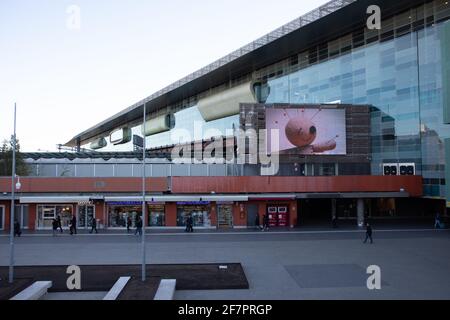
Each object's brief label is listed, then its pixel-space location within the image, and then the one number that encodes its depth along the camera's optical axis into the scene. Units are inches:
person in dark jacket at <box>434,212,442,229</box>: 1227.4
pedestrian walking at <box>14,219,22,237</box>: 1083.3
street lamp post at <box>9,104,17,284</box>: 549.3
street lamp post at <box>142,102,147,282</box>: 560.4
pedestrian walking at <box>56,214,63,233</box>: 1128.8
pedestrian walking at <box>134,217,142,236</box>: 1103.1
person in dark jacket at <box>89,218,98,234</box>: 1144.8
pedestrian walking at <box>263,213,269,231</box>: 1205.1
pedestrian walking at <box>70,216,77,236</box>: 1109.1
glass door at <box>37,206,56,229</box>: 1263.5
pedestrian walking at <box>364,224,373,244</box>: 914.7
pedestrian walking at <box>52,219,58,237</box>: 1098.6
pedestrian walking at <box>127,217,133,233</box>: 1167.7
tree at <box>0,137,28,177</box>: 1425.9
